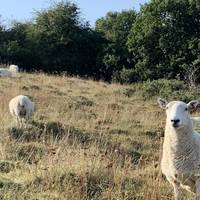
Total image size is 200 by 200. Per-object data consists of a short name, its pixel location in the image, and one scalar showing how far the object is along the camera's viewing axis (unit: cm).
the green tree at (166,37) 3488
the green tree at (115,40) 3812
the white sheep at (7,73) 2307
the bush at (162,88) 2223
